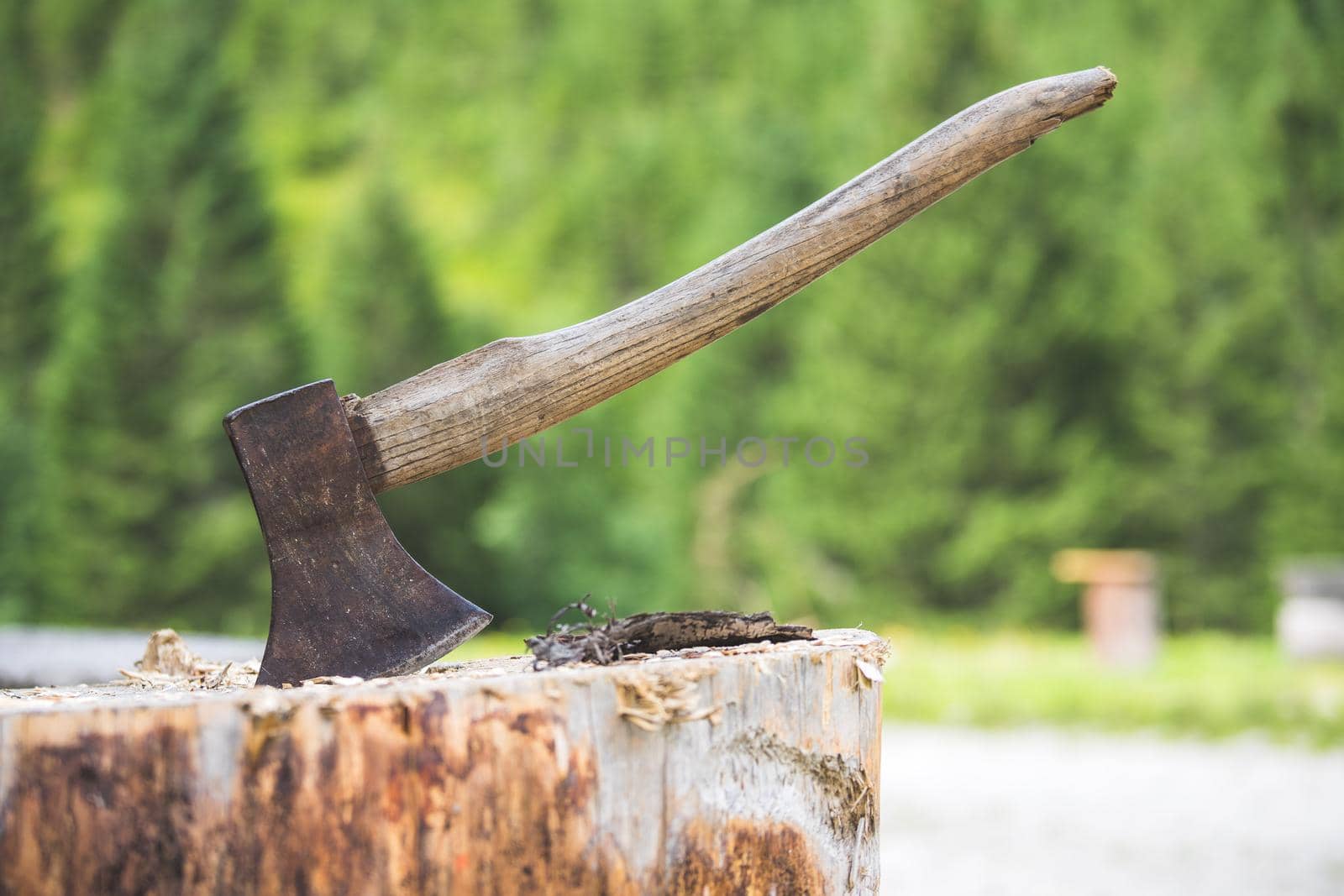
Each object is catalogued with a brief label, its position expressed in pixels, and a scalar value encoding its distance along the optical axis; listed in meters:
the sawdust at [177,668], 2.30
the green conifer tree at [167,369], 9.16
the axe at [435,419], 2.25
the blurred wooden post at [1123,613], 9.55
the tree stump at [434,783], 2.07
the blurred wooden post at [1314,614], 9.08
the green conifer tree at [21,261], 10.96
